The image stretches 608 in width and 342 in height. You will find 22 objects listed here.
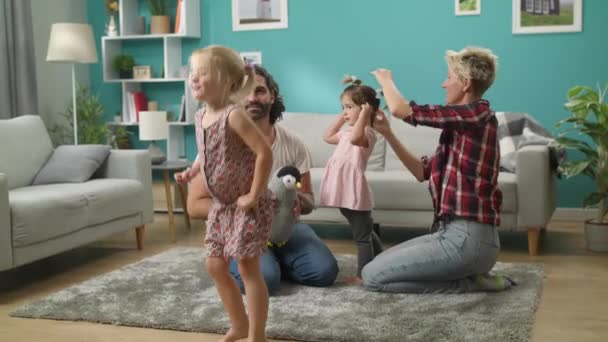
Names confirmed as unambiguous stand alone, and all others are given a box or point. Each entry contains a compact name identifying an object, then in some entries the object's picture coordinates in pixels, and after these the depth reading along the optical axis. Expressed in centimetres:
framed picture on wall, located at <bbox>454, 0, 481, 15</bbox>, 525
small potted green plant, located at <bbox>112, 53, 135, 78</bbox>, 610
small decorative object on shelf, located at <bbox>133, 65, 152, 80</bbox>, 609
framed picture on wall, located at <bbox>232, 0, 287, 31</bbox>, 573
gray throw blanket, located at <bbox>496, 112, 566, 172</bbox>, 445
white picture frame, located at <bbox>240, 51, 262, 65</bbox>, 582
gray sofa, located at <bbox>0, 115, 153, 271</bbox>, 336
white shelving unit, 588
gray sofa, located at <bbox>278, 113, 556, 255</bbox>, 410
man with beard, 309
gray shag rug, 269
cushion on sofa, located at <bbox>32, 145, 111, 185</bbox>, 424
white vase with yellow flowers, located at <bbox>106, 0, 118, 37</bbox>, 608
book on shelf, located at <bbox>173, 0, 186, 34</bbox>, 579
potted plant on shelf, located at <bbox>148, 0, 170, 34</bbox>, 593
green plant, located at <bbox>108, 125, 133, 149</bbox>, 606
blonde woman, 293
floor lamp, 511
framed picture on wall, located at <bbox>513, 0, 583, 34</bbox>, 504
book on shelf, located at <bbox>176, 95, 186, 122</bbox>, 595
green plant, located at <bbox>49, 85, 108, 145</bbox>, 580
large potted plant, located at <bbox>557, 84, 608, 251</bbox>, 416
